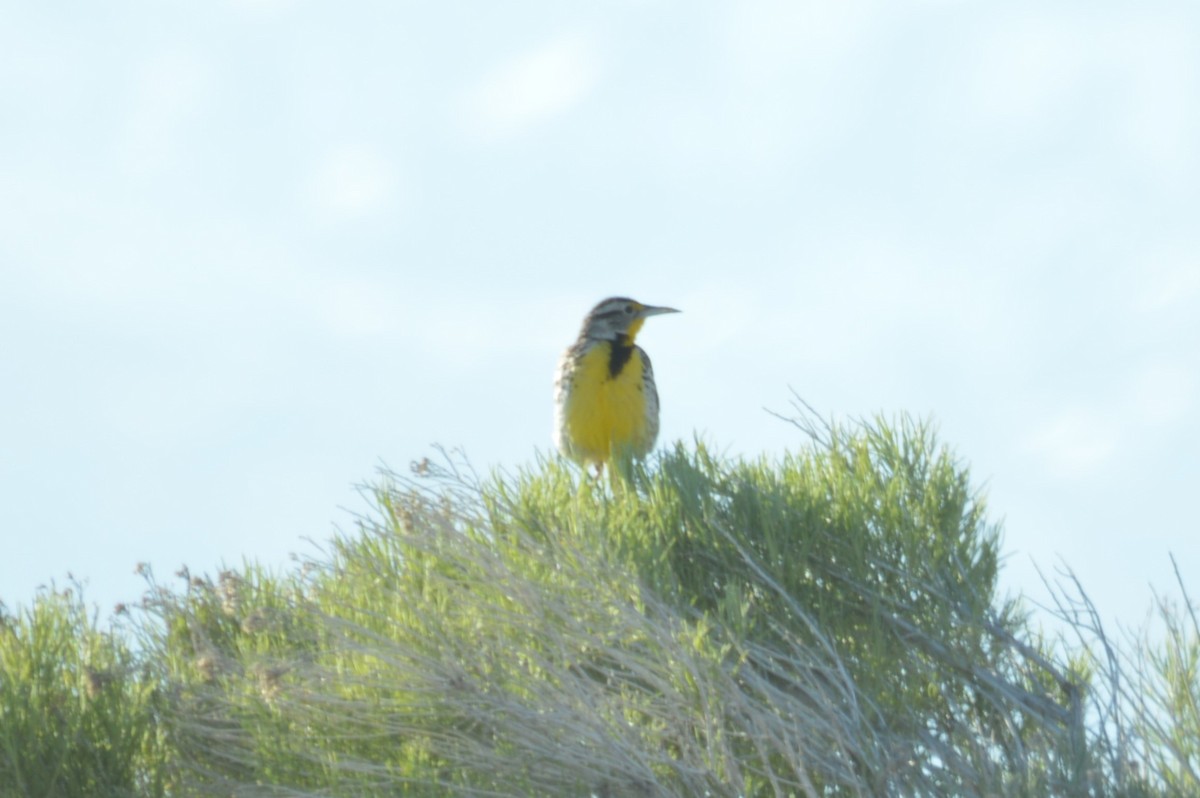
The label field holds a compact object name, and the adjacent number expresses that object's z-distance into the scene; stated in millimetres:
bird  16891
